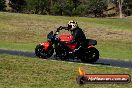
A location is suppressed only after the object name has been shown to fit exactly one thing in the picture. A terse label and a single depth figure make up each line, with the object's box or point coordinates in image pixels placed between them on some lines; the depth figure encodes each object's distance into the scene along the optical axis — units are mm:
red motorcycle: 22391
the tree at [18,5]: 93750
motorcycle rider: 22172
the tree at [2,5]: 88044
